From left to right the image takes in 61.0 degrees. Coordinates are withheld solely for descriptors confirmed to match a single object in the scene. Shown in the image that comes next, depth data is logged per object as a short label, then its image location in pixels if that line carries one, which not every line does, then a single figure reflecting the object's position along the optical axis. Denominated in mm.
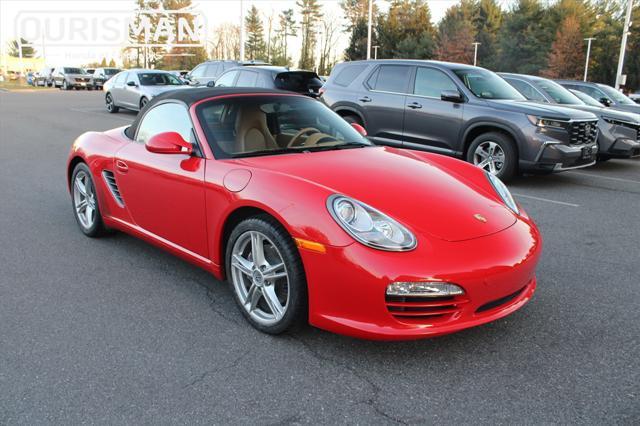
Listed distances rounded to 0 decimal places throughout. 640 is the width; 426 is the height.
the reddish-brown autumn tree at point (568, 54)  60219
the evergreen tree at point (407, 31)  78938
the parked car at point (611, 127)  10086
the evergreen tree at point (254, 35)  93562
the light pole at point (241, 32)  36156
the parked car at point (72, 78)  40594
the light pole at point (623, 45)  27078
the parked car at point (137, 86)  17953
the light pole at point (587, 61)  56250
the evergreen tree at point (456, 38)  73750
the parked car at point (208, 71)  17562
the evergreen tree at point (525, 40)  66125
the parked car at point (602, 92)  12727
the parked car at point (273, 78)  12938
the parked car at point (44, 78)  46753
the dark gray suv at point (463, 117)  8117
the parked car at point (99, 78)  40281
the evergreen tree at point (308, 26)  91750
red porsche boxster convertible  2781
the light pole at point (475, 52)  70812
